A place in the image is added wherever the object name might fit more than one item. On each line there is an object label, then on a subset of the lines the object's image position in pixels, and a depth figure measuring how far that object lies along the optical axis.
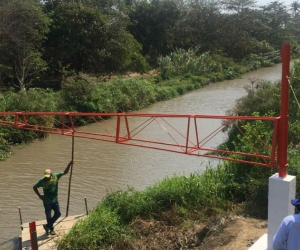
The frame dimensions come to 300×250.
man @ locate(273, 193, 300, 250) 3.74
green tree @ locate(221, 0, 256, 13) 49.91
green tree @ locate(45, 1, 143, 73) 27.28
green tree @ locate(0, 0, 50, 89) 22.14
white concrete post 6.18
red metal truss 18.28
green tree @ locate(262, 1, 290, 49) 53.70
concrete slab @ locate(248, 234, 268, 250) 6.46
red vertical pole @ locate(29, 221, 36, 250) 7.63
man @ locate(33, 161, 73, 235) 8.62
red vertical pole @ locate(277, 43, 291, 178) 6.16
